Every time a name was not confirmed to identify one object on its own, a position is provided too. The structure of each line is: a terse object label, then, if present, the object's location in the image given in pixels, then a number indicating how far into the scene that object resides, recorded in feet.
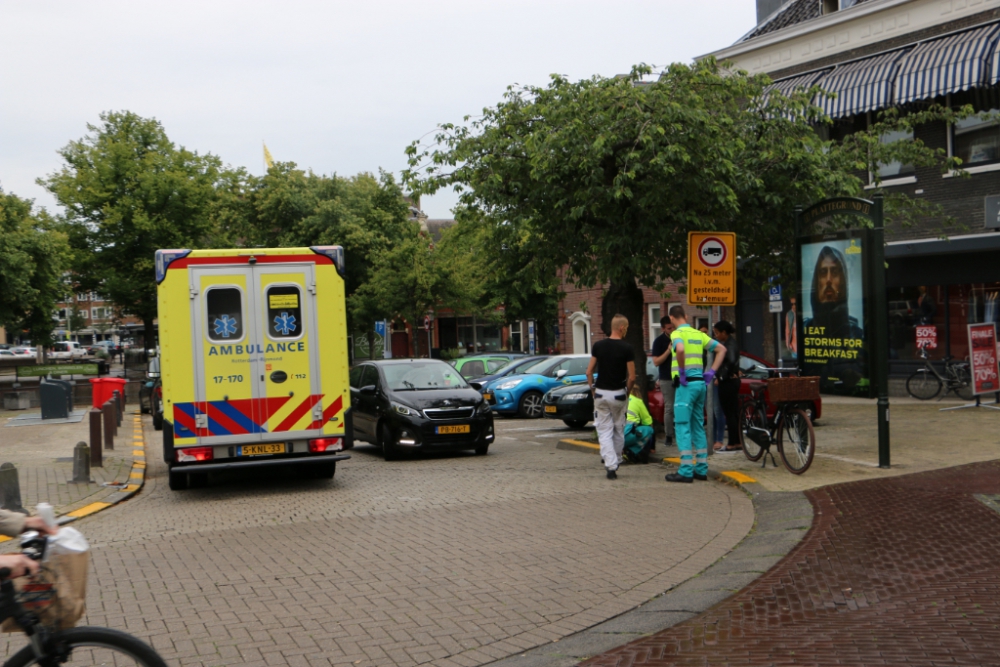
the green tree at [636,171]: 42.80
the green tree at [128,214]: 129.49
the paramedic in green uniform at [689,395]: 34.30
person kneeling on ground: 40.65
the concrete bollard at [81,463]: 40.09
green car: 84.69
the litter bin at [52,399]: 78.02
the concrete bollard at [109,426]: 55.26
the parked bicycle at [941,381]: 66.95
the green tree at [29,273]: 100.68
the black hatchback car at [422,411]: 46.52
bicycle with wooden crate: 34.65
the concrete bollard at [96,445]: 45.47
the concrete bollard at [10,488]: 33.24
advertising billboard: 35.86
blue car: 71.97
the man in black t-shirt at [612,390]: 36.14
